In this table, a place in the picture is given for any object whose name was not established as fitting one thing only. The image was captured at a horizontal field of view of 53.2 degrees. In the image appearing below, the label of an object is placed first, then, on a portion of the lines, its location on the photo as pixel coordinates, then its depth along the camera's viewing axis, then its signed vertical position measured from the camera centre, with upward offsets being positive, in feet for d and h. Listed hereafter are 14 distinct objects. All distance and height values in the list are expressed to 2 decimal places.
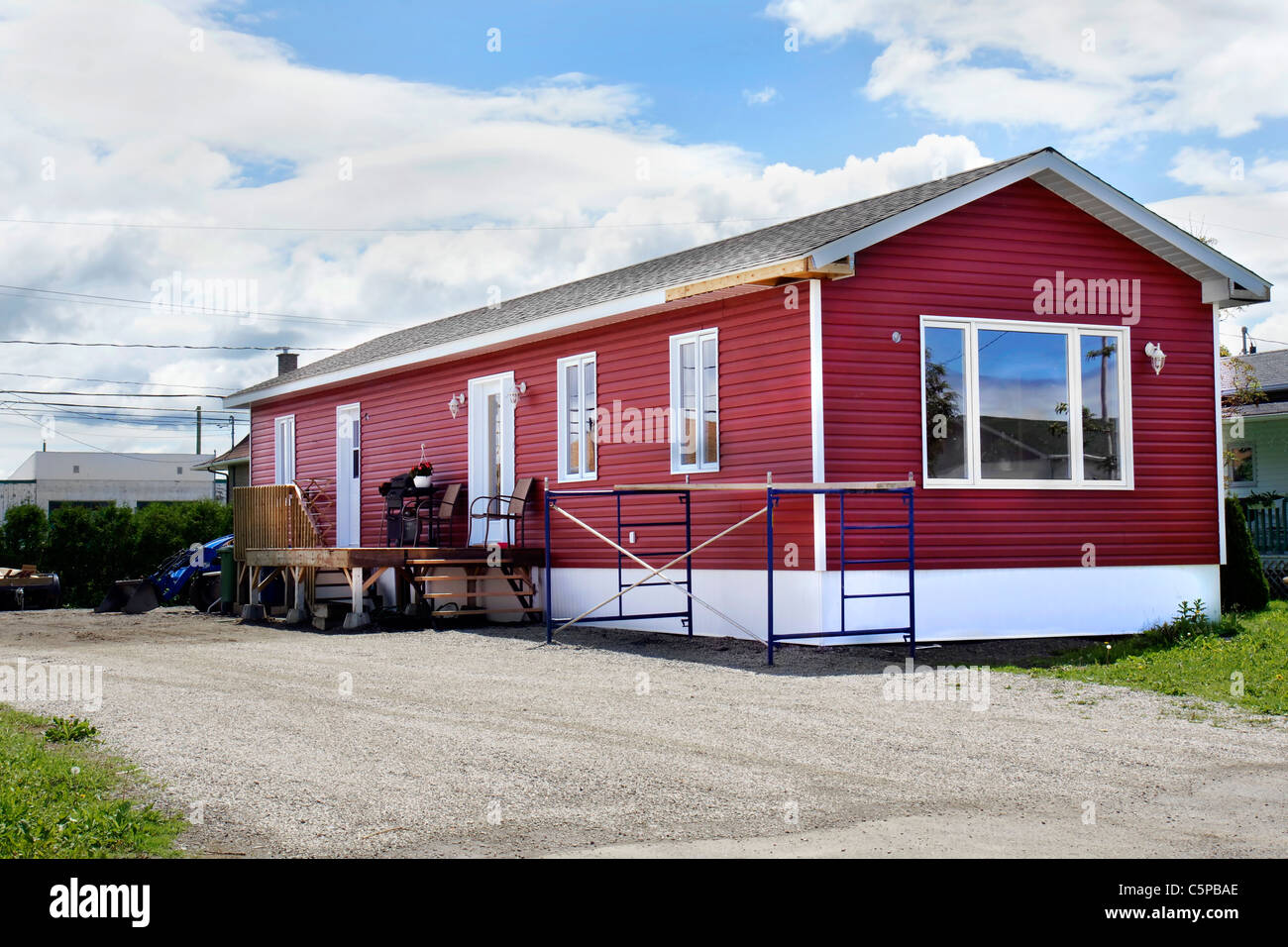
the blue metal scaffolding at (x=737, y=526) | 37.24 -0.83
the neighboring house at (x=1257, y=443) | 82.28 +3.73
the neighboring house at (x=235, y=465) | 119.65 +4.62
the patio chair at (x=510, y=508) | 53.57 +0.06
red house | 40.93 +3.78
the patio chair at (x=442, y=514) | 58.65 -0.19
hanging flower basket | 60.03 +1.73
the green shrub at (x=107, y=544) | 74.38 -1.77
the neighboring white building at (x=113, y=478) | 211.82 +6.33
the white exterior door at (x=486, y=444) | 57.26 +2.97
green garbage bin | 64.49 -3.30
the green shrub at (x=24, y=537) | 73.51 -1.23
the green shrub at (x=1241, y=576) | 51.21 -3.04
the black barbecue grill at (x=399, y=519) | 60.39 -0.40
